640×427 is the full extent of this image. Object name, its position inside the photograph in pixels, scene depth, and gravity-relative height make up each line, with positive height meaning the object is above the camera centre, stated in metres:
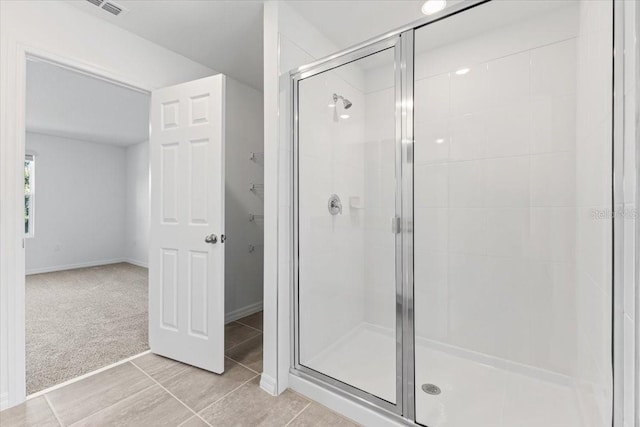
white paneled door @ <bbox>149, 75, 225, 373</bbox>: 2.09 -0.10
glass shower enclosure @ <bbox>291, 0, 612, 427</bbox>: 1.52 -0.05
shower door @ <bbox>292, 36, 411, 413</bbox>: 1.72 -0.09
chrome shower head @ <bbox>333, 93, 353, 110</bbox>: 1.99 +0.76
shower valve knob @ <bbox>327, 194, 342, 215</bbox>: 2.07 +0.04
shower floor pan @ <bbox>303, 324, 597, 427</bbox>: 1.51 -1.03
